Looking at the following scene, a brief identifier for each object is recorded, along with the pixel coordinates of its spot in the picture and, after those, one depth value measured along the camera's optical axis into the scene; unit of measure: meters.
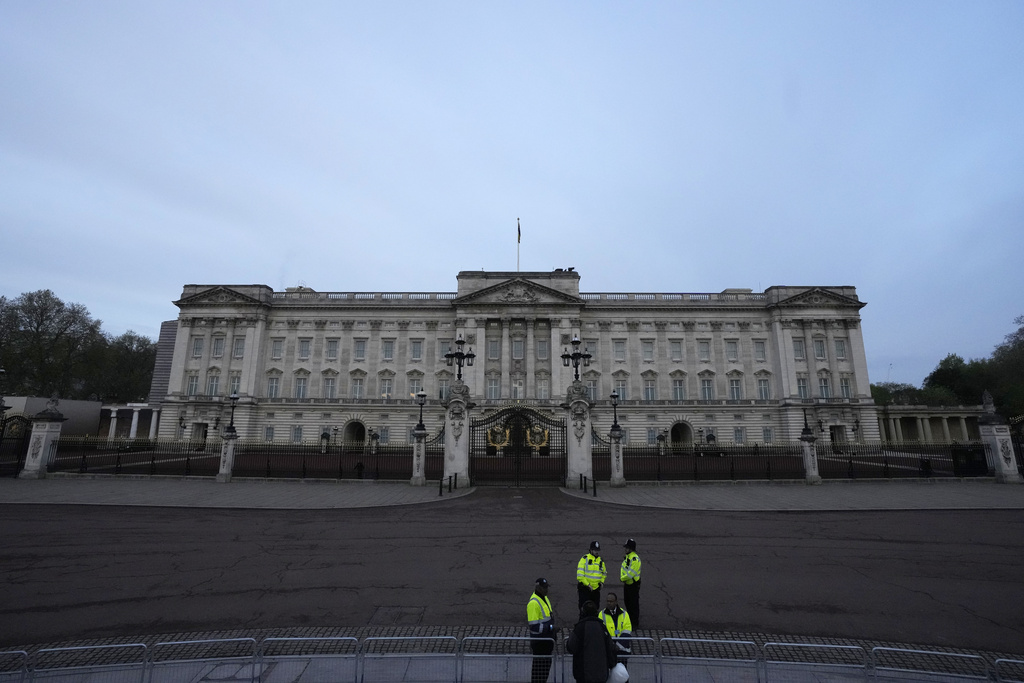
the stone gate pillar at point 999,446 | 24.39
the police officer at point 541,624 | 5.76
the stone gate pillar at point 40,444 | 24.80
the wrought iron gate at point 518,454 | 24.61
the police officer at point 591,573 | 7.06
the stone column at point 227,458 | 24.92
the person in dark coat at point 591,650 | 4.63
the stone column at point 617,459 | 23.34
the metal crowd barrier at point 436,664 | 5.62
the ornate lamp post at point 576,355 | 23.72
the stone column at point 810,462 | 24.30
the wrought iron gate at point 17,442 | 25.42
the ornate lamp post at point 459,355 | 23.84
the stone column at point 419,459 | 23.66
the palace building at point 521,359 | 51.12
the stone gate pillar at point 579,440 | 23.28
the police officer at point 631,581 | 7.35
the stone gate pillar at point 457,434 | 23.19
